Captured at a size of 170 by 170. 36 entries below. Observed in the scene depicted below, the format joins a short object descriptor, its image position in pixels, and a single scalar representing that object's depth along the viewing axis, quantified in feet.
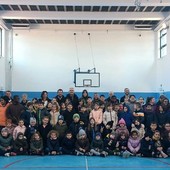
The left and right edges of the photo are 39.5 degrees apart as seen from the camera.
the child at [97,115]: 22.10
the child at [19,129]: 21.15
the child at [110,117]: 22.18
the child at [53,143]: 20.94
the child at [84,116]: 22.14
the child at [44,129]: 21.47
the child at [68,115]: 22.52
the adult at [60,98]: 23.78
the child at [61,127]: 21.61
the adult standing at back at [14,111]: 22.22
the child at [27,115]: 22.16
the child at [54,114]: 22.08
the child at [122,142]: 21.15
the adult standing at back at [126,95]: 24.87
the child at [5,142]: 20.60
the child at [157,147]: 20.36
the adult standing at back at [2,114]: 22.14
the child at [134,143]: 20.76
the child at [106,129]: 21.95
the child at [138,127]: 21.54
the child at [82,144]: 20.92
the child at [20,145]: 20.80
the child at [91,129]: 21.75
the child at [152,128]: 21.14
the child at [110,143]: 21.19
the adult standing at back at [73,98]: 23.82
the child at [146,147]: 20.54
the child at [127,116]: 22.33
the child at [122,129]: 21.45
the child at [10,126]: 21.41
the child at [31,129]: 21.33
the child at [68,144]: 21.23
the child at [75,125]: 21.81
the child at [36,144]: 20.76
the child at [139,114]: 22.08
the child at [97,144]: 20.88
